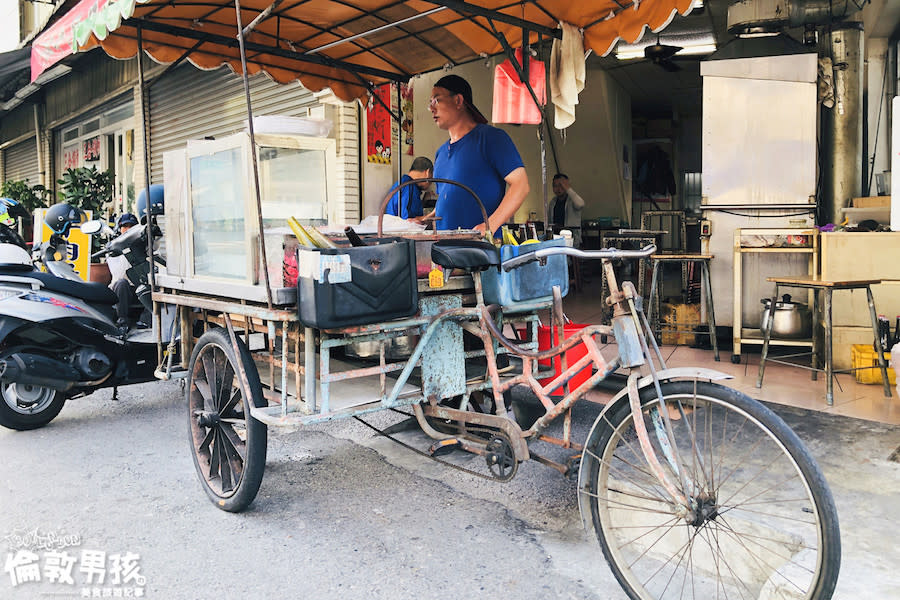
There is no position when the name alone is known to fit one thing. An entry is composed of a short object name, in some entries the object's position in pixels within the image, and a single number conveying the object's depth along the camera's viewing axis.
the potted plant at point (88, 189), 11.42
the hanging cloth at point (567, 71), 4.53
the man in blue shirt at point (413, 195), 6.14
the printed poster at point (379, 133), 8.25
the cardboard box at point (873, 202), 5.91
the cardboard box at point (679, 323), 6.91
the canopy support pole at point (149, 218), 3.77
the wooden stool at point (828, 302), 4.71
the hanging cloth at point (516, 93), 4.77
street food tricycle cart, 2.40
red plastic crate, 3.84
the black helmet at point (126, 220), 6.06
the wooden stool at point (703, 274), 6.16
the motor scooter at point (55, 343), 4.59
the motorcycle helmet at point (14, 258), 4.81
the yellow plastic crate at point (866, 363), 5.24
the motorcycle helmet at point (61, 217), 6.30
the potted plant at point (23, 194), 13.49
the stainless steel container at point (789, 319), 5.95
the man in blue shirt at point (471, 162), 4.49
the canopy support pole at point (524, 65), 4.47
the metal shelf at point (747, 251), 5.86
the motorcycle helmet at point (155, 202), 5.26
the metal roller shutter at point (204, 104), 8.91
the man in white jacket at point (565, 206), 11.55
